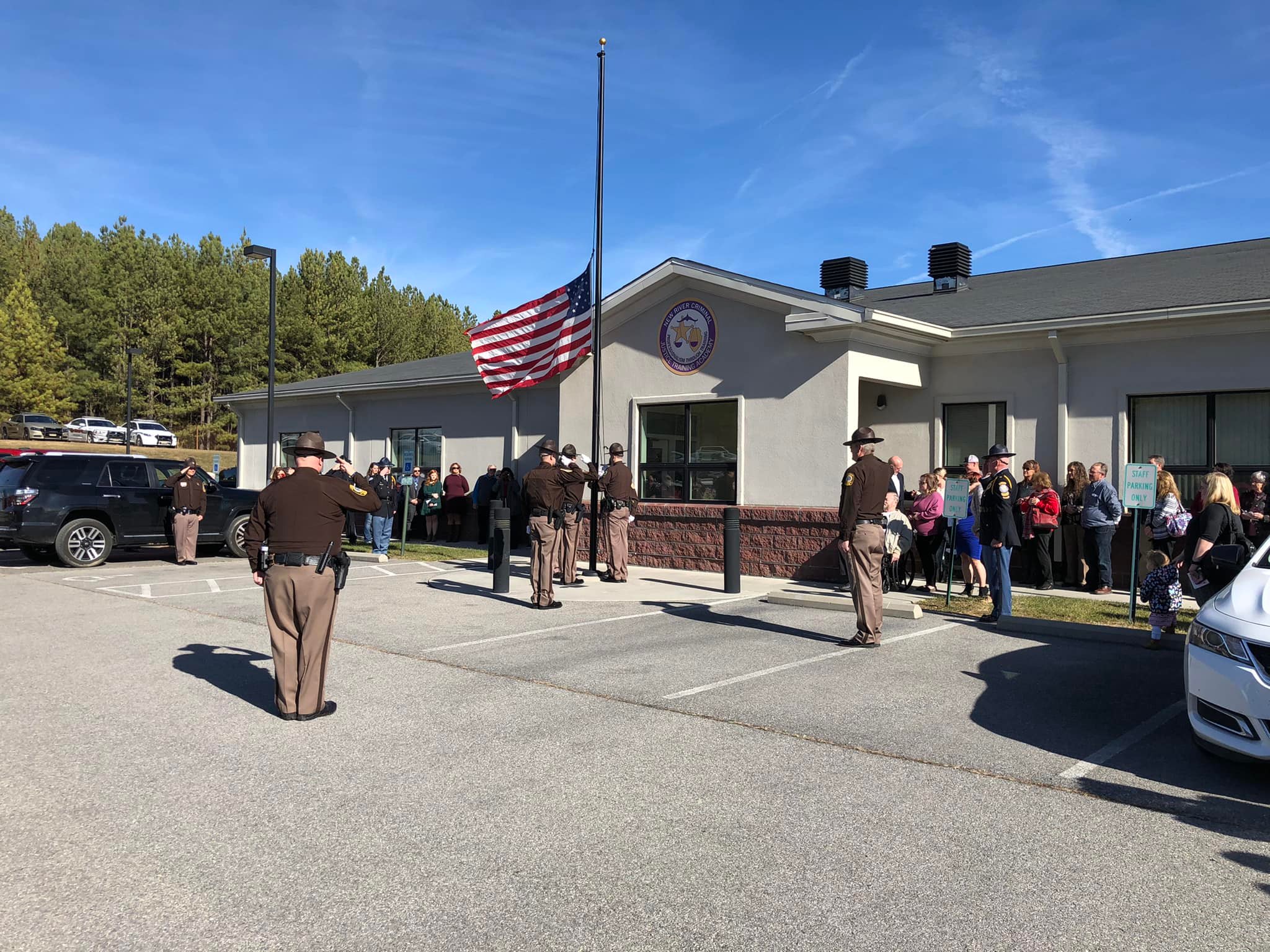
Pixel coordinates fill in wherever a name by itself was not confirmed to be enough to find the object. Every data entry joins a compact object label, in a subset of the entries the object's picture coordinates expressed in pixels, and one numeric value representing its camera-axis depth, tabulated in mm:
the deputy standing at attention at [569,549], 13070
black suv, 15312
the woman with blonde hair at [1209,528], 7598
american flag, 15961
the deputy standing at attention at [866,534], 8844
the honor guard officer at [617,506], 13805
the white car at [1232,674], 4824
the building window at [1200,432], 12195
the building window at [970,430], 14312
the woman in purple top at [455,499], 20141
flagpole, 13914
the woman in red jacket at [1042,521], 12297
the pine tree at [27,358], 49719
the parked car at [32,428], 46156
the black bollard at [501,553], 12461
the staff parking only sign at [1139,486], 9820
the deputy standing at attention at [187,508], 15969
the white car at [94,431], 47625
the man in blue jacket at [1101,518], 12039
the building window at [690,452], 15258
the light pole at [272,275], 19172
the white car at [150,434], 47312
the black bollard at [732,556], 12688
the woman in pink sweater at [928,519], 12625
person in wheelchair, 11977
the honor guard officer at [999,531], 9883
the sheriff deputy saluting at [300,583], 6289
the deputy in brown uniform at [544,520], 11180
